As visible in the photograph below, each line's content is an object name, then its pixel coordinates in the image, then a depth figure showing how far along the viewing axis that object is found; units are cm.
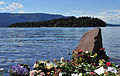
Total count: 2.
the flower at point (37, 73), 749
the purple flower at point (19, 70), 745
